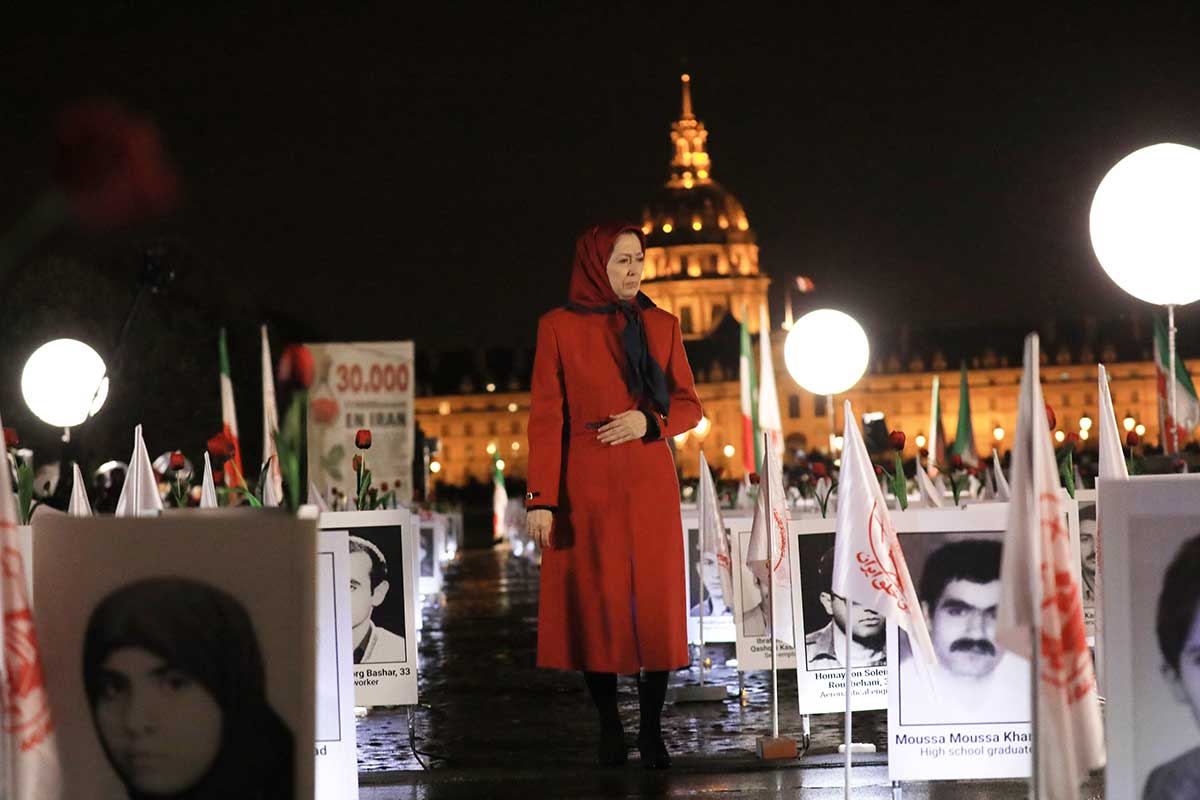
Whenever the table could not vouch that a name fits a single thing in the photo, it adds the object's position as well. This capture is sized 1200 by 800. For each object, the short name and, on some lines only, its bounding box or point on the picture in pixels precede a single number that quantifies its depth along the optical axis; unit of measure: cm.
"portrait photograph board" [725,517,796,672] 1073
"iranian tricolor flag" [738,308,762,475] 2508
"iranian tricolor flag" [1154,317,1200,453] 1824
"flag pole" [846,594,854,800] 632
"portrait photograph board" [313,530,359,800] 679
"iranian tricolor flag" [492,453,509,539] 5281
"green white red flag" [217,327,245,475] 2078
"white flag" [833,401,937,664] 607
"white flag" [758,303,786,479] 2388
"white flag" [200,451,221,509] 945
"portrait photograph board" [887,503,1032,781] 647
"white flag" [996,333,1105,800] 467
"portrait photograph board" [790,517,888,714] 847
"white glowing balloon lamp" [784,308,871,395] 1418
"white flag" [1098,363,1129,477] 759
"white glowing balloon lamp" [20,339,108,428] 1357
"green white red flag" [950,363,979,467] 2677
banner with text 1791
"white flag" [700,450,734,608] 1157
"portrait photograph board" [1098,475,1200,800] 461
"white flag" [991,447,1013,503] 1217
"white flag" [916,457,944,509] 991
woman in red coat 774
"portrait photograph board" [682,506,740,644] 1350
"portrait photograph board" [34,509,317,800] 420
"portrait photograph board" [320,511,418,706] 869
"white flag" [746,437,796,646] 866
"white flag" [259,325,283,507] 1001
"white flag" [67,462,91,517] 805
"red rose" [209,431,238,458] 834
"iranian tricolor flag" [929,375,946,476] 3148
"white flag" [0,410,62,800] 431
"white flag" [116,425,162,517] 789
